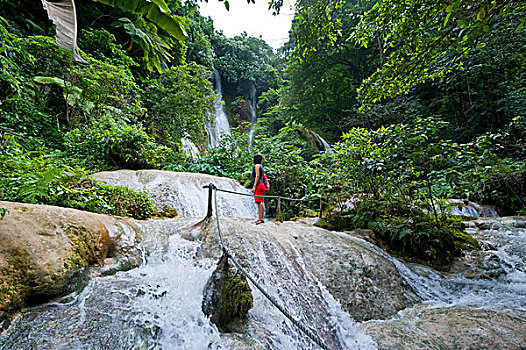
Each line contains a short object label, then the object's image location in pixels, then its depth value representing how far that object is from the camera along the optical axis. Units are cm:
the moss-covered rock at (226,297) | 219
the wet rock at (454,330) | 222
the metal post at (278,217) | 537
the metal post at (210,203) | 310
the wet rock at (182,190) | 607
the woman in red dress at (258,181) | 526
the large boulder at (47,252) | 175
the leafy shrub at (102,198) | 337
